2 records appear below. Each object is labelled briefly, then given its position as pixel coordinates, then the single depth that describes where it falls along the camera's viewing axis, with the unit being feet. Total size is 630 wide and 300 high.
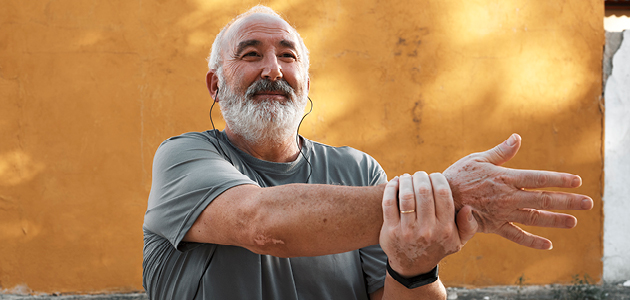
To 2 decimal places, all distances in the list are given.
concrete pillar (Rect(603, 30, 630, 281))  14.48
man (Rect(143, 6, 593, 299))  3.84
